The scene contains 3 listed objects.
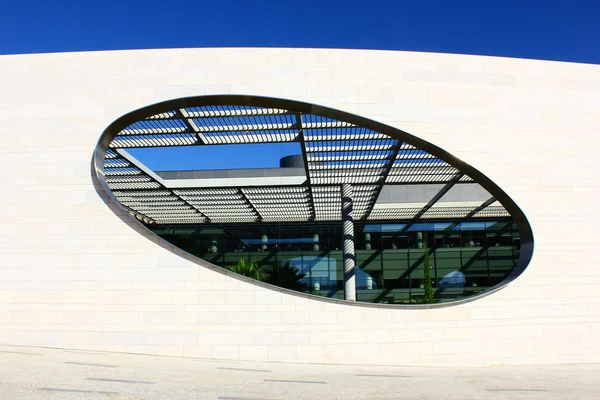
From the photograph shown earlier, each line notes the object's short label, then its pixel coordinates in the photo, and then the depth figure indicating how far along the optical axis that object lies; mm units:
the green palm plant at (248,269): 19062
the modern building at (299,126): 11320
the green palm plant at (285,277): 22469
